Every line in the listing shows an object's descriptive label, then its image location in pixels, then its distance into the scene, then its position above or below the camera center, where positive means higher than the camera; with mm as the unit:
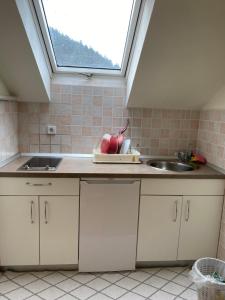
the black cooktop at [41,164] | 1967 -441
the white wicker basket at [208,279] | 1612 -1074
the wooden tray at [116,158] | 2231 -378
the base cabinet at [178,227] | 2035 -898
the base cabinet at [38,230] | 1919 -917
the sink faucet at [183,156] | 2404 -361
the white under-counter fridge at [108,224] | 1958 -865
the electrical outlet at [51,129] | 2424 -157
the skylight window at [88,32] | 1865 +674
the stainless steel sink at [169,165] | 2422 -459
